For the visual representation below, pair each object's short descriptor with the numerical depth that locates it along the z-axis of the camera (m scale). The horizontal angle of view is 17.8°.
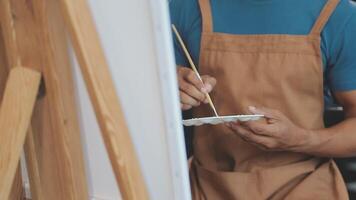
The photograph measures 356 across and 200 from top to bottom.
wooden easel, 2.17
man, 2.25
